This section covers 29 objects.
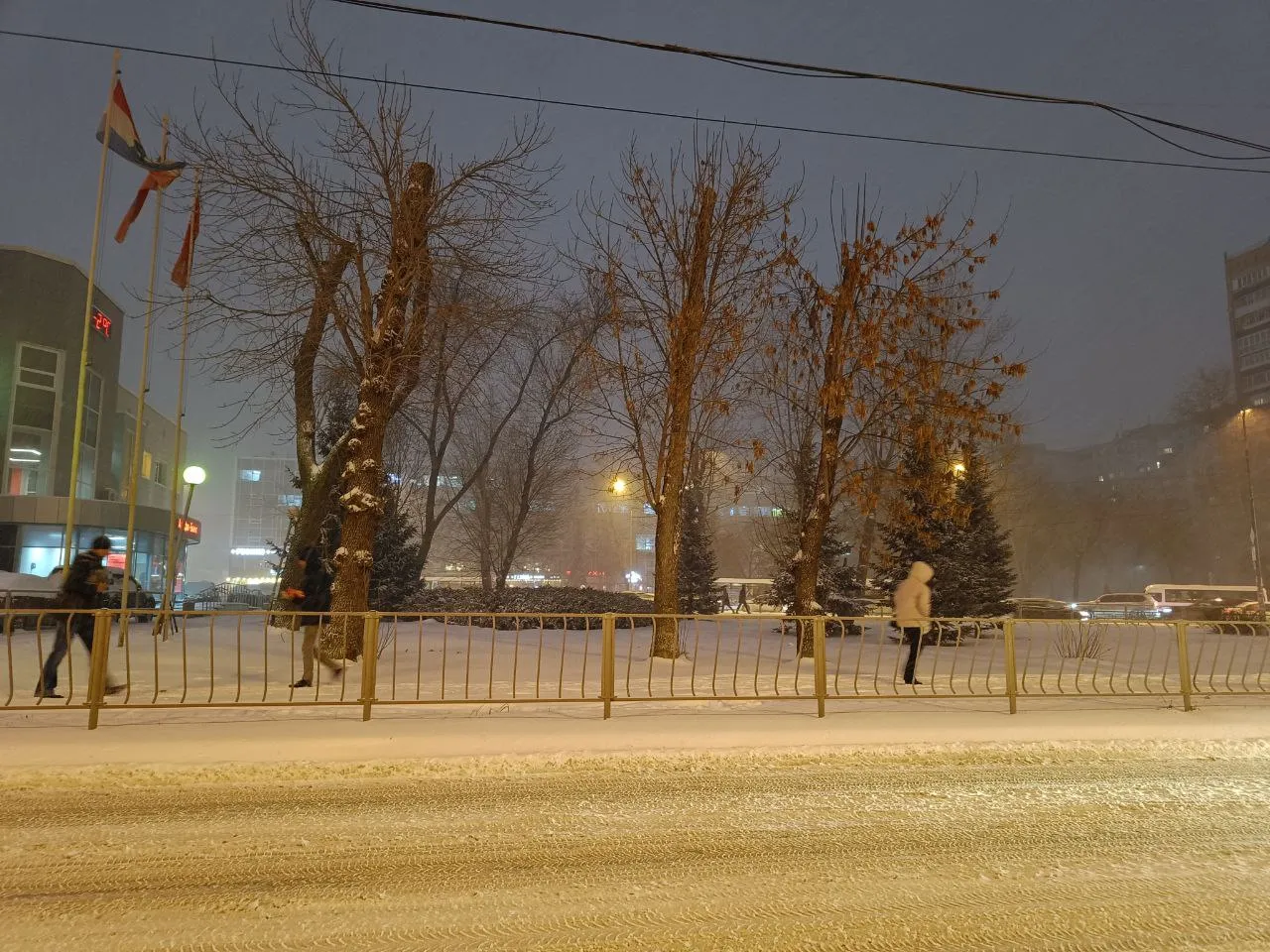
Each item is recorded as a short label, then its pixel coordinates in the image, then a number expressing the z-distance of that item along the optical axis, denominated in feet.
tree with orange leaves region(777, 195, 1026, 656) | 45.96
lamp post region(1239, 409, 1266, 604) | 104.53
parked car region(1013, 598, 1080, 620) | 107.76
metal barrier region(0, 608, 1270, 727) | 27.61
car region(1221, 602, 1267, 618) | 89.45
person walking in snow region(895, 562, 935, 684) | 33.65
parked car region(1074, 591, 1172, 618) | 100.01
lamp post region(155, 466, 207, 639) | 57.41
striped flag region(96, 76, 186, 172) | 56.49
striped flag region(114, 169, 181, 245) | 60.23
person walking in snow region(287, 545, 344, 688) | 30.91
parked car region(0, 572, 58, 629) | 58.29
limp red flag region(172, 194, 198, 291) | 58.30
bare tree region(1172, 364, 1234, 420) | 190.90
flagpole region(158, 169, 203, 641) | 53.11
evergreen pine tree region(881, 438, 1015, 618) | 69.31
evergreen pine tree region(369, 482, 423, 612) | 74.69
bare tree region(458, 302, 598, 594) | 84.23
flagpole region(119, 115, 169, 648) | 57.93
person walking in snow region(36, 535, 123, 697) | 27.02
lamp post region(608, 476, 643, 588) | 267.59
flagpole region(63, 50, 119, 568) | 56.65
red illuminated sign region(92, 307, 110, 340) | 125.59
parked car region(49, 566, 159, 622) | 77.56
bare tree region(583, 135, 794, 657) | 44.55
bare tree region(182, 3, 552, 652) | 39.34
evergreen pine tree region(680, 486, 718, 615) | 90.63
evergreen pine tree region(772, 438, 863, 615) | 75.96
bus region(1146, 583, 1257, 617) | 110.42
